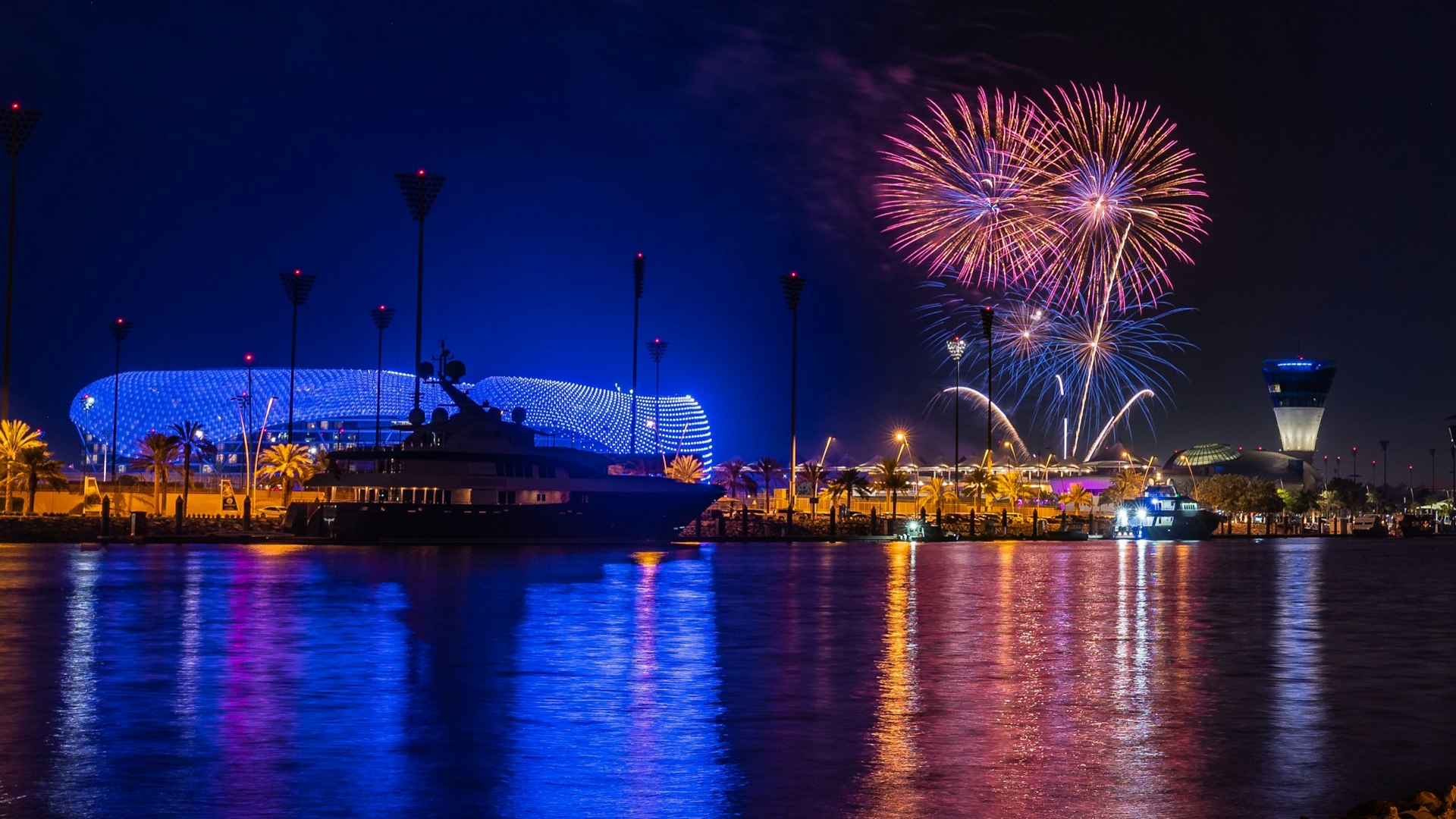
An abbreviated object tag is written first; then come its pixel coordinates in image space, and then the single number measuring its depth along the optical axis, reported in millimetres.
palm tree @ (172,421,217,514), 93831
